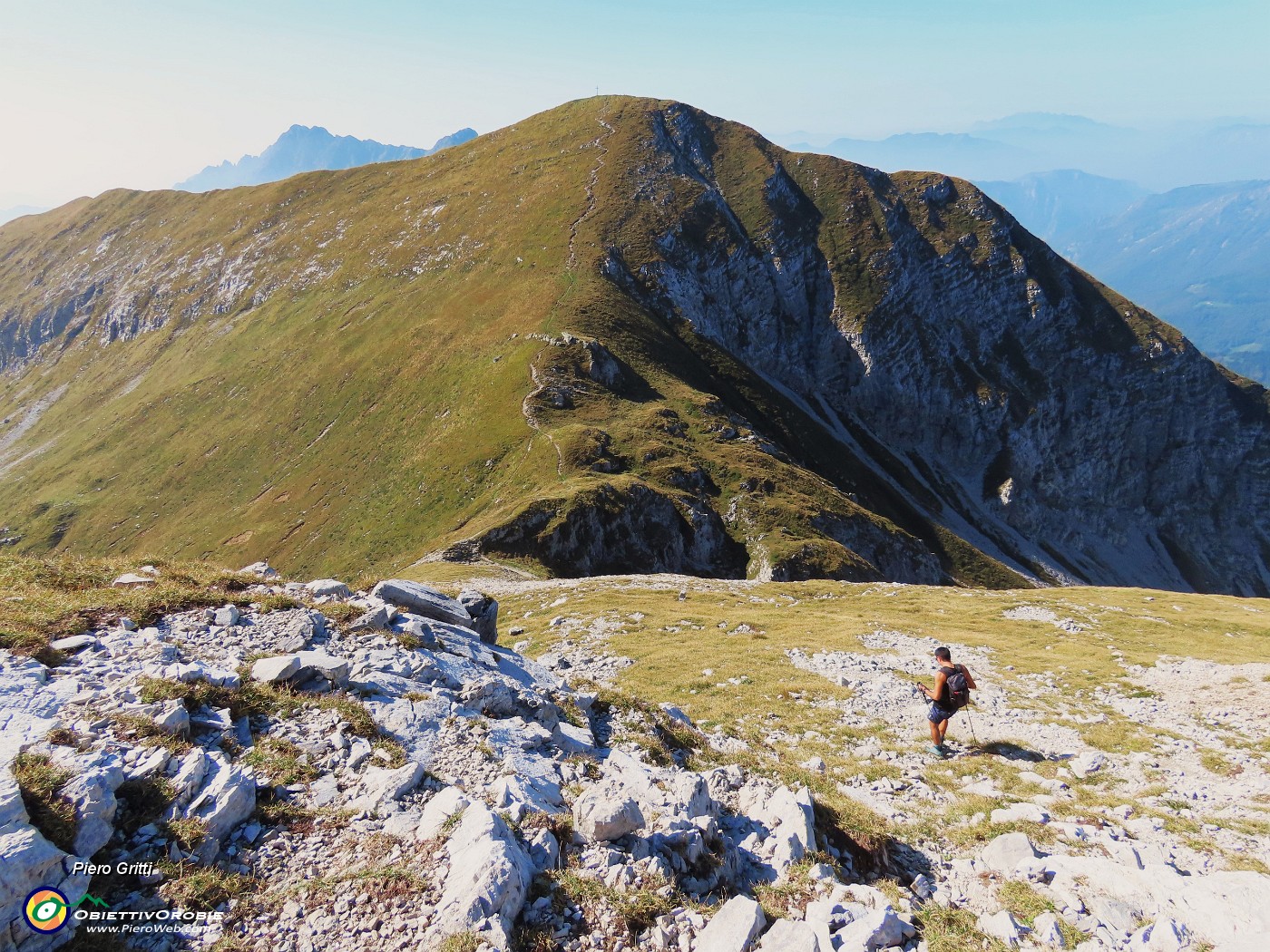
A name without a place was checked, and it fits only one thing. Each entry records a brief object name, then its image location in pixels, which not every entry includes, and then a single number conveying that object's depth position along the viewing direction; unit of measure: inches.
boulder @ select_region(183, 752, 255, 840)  337.7
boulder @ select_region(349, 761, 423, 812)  383.9
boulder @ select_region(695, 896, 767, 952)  311.3
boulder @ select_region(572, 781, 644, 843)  377.1
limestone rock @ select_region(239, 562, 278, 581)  745.6
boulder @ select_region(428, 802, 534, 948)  298.2
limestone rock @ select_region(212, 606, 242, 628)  577.6
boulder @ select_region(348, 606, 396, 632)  630.5
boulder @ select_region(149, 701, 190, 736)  394.6
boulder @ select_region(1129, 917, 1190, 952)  310.7
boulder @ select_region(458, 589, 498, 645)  861.8
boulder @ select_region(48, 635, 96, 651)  464.8
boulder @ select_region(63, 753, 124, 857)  300.4
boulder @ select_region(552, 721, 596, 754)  529.7
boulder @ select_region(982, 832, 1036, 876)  403.5
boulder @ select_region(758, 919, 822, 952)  307.1
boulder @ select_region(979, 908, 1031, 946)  338.6
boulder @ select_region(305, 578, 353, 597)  714.2
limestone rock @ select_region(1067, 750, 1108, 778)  606.9
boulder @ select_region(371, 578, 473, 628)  759.1
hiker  642.8
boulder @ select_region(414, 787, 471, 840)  361.4
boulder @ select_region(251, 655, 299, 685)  495.8
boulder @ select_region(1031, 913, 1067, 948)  334.0
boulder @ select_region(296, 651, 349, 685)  513.0
